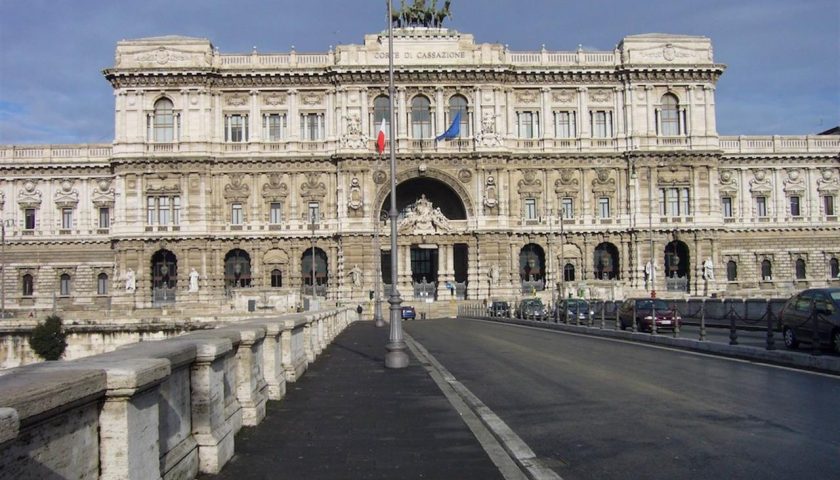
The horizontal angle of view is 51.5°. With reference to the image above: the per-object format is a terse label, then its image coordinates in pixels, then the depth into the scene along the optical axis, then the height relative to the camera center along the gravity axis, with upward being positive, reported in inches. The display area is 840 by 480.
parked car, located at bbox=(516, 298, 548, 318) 2065.7 -68.2
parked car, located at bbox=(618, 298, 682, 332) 1347.2 -55.0
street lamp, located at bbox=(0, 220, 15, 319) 2691.9 +70.8
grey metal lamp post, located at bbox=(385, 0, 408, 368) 812.0 -31.9
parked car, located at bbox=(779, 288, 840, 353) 804.6 -40.0
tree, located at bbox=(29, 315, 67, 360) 2020.2 -115.1
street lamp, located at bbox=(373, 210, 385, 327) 1971.2 +12.7
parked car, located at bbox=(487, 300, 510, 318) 2284.7 -74.1
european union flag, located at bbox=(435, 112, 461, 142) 2748.5 +479.6
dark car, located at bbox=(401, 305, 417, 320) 2508.6 -85.8
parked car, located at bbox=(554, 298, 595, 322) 1718.5 -61.0
